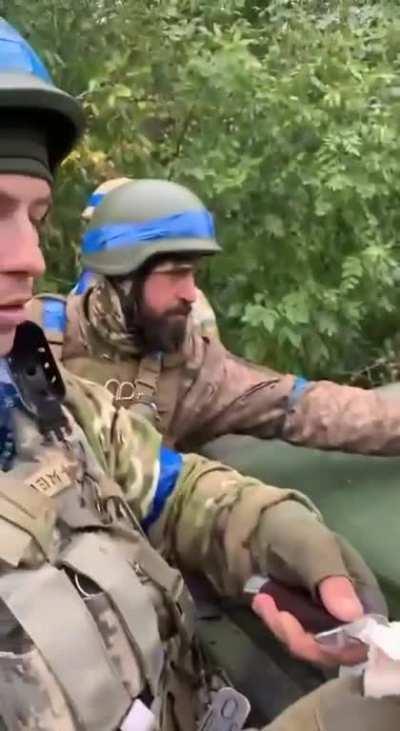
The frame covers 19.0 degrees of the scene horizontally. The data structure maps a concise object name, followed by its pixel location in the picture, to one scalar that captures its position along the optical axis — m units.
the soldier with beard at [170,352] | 2.27
